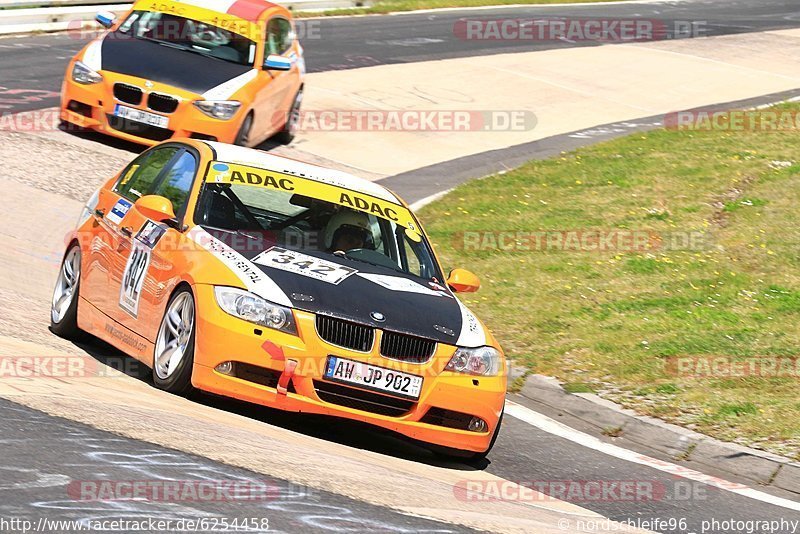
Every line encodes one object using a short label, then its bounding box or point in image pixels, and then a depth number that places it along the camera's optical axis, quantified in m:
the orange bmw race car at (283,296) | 15.41
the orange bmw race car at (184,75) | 32.47
